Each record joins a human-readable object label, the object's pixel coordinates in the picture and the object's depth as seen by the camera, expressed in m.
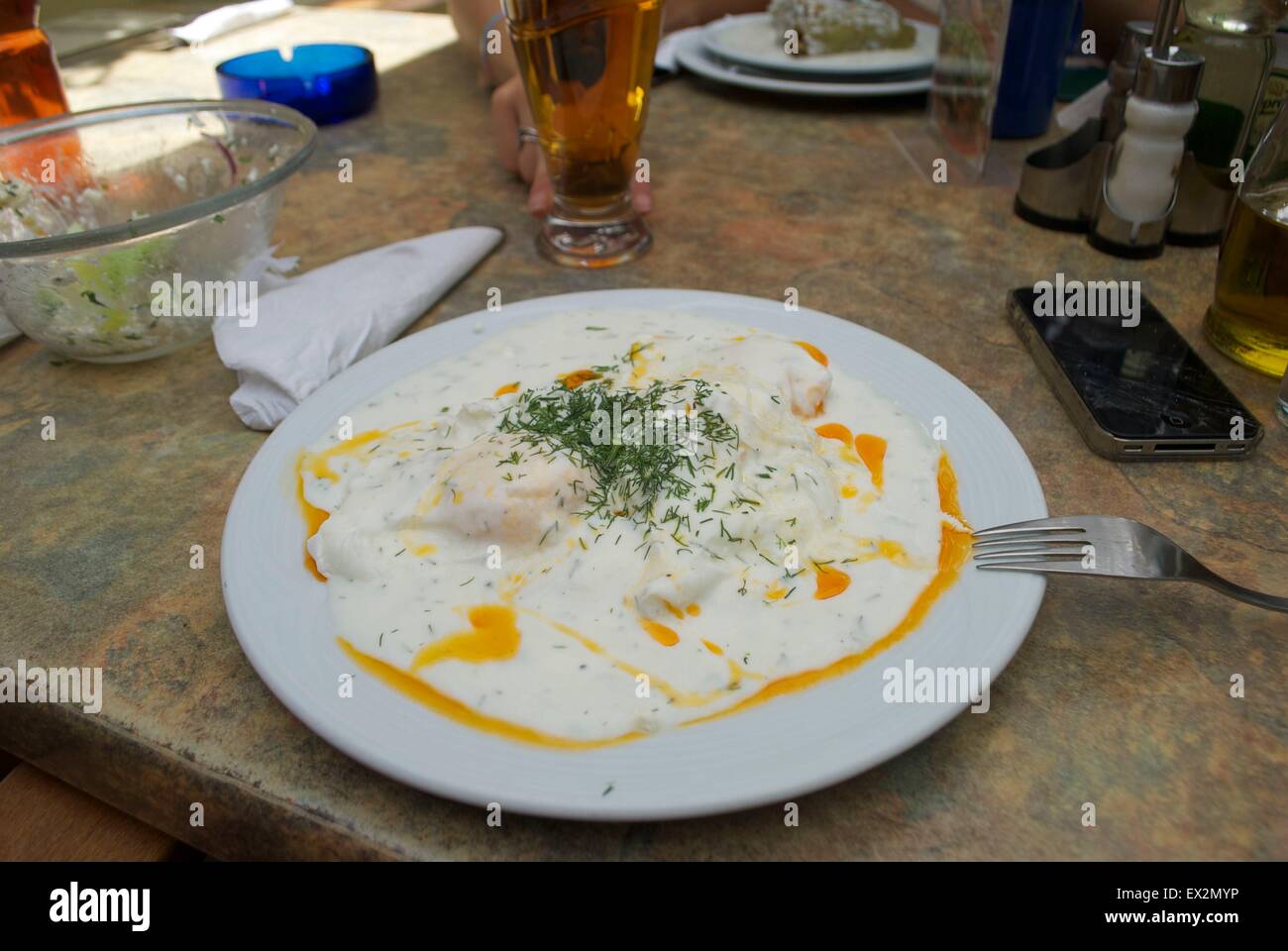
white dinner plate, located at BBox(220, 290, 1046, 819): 0.25
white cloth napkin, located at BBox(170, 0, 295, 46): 0.93
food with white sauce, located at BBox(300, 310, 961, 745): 0.29
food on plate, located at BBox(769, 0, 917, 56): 0.74
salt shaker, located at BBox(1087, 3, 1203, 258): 0.48
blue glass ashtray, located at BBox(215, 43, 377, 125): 0.71
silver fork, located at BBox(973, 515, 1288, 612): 0.31
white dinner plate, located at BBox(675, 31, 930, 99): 0.73
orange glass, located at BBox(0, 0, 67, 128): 0.56
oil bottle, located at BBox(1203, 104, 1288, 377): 0.42
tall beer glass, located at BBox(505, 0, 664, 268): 0.50
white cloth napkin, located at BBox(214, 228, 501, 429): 0.44
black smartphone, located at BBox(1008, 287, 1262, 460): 0.39
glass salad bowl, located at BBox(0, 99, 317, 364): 0.44
